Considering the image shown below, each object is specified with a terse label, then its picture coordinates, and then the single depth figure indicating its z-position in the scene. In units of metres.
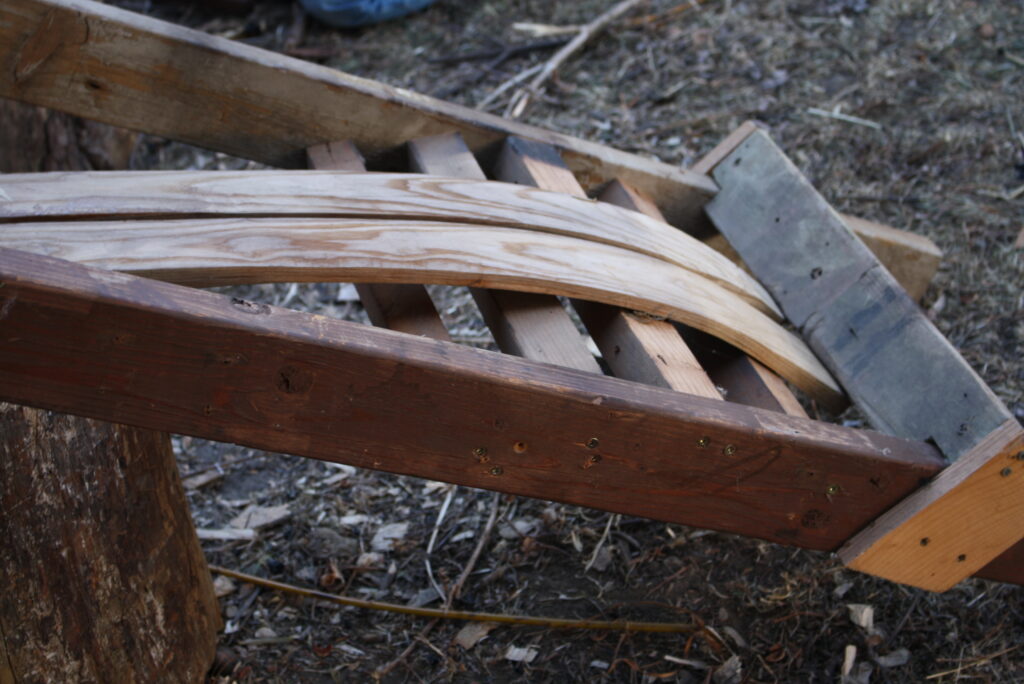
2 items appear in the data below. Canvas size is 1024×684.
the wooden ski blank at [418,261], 1.91
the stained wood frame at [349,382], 1.56
